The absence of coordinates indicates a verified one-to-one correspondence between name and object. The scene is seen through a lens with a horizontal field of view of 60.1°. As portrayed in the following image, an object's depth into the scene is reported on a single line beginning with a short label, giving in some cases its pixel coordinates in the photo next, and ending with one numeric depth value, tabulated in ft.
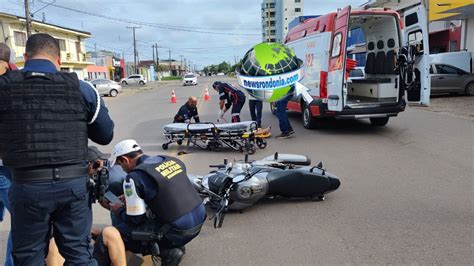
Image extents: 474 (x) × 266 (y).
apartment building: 357.61
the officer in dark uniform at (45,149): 7.86
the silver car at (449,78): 57.47
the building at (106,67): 193.26
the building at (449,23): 63.05
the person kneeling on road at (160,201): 10.28
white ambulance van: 28.71
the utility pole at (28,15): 80.26
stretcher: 26.43
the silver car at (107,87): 97.81
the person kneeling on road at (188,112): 30.35
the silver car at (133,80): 181.10
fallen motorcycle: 14.98
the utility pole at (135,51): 243.81
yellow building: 119.34
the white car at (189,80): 156.46
